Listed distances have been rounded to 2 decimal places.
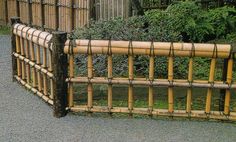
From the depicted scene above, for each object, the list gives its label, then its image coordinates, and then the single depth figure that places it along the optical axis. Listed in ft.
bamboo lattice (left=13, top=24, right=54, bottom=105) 19.77
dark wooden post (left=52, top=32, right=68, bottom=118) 18.22
